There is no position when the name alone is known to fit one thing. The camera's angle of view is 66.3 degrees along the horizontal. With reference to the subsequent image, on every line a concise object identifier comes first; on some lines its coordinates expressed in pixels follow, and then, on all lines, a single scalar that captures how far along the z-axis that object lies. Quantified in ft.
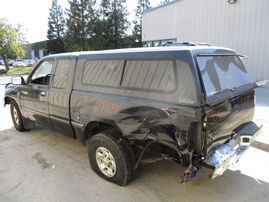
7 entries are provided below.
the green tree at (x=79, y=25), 93.25
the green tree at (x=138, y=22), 103.46
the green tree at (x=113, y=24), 95.50
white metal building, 32.24
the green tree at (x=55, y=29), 150.10
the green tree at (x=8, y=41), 76.33
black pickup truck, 7.26
